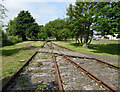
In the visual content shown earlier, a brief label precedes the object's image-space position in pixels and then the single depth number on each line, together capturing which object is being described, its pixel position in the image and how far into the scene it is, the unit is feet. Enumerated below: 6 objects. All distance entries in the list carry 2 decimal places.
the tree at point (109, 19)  29.12
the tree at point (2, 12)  33.54
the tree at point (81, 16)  48.05
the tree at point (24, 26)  124.47
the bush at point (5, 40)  61.79
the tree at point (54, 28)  136.56
